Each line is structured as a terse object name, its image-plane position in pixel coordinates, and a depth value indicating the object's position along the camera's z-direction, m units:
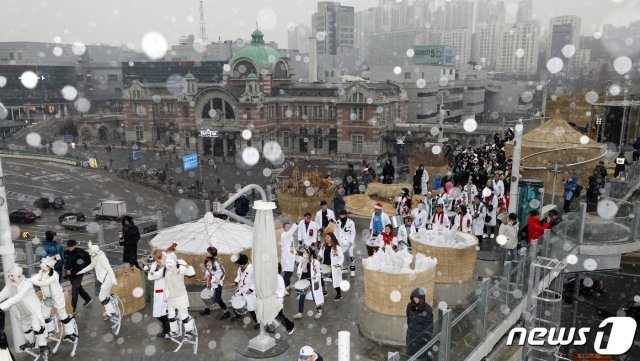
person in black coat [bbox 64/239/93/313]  9.32
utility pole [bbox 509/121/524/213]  11.22
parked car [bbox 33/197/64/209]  42.66
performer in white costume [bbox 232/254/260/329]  8.72
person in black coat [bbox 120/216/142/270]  10.28
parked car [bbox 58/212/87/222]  37.97
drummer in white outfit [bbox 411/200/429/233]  12.16
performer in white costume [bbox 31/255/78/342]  8.06
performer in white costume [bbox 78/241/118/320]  8.72
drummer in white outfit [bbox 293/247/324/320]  9.14
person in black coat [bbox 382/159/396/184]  19.11
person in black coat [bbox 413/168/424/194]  18.19
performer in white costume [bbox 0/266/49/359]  7.87
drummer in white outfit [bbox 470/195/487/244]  12.80
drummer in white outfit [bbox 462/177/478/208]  14.36
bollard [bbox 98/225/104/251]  11.81
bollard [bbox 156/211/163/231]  12.95
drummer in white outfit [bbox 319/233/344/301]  9.68
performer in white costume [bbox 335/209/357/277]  11.05
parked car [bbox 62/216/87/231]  36.44
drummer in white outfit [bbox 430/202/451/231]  12.23
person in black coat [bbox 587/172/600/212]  14.85
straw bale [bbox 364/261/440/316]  8.44
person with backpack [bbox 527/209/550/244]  11.18
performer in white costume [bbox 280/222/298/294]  10.20
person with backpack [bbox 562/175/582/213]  15.50
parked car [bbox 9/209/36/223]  38.72
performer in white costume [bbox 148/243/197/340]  8.16
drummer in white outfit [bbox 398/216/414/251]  10.72
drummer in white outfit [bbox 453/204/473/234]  12.31
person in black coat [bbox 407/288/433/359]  7.10
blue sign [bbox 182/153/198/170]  42.69
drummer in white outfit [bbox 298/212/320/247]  10.90
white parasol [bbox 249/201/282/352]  7.70
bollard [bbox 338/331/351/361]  4.99
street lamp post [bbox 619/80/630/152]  24.69
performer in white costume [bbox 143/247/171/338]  8.42
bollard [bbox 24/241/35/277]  10.21
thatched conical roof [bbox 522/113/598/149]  17.33
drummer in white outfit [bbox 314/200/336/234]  11.66
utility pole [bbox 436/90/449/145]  21.21
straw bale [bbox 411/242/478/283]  9.91
